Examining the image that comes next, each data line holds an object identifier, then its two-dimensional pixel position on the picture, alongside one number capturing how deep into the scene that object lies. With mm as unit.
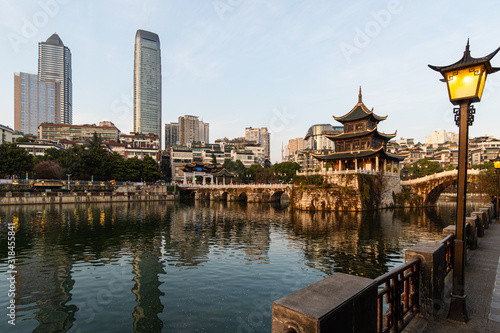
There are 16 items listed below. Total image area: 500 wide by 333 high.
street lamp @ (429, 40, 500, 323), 4934
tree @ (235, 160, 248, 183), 91188
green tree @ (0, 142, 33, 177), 56219
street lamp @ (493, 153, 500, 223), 16609
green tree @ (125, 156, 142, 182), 73850
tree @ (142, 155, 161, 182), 78225
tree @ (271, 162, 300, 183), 82625
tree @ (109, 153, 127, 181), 69312
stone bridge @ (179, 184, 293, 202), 58969
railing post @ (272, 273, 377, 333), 2529
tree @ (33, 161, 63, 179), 66562
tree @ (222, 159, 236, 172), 99738
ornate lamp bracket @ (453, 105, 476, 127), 5277
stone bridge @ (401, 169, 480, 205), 45516
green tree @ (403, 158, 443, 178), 73812
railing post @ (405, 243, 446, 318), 5117
